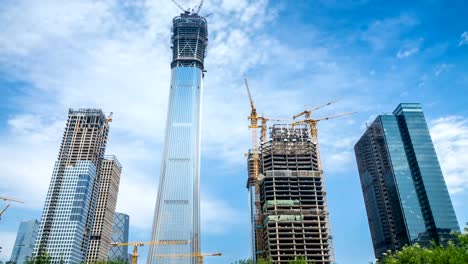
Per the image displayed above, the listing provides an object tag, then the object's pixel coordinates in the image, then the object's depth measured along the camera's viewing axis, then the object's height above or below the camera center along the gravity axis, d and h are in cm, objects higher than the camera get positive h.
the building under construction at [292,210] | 16662 +4233
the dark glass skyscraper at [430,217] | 18775 +4096
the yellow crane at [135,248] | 17539 +2645
